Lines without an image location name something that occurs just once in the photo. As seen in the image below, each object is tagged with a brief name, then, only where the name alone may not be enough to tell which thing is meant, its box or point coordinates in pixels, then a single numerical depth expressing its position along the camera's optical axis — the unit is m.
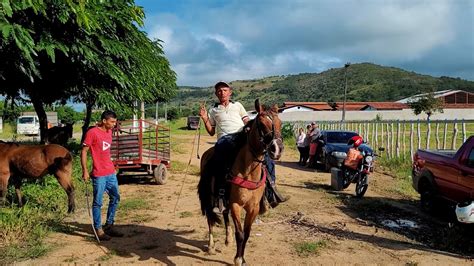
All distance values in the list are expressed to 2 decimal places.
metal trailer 12.04
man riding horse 5.77
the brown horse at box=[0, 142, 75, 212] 8.21
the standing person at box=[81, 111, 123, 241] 6.55
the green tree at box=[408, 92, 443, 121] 51.50
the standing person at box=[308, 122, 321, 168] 17.49
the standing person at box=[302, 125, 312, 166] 18.20
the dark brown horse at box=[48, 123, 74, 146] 15.83
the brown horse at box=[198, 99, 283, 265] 4.84
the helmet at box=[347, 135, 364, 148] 11.62
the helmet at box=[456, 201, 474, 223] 6.04
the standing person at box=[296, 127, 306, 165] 18.80
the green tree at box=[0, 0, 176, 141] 7.05
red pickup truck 7.69
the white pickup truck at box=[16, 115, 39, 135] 38.44
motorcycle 10.91
